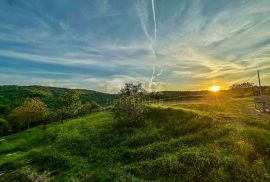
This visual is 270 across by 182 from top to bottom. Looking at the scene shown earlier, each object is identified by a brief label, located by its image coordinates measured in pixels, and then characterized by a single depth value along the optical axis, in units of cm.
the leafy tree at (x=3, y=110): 7985
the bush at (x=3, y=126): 6229
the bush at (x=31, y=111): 5211
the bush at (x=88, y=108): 5409
